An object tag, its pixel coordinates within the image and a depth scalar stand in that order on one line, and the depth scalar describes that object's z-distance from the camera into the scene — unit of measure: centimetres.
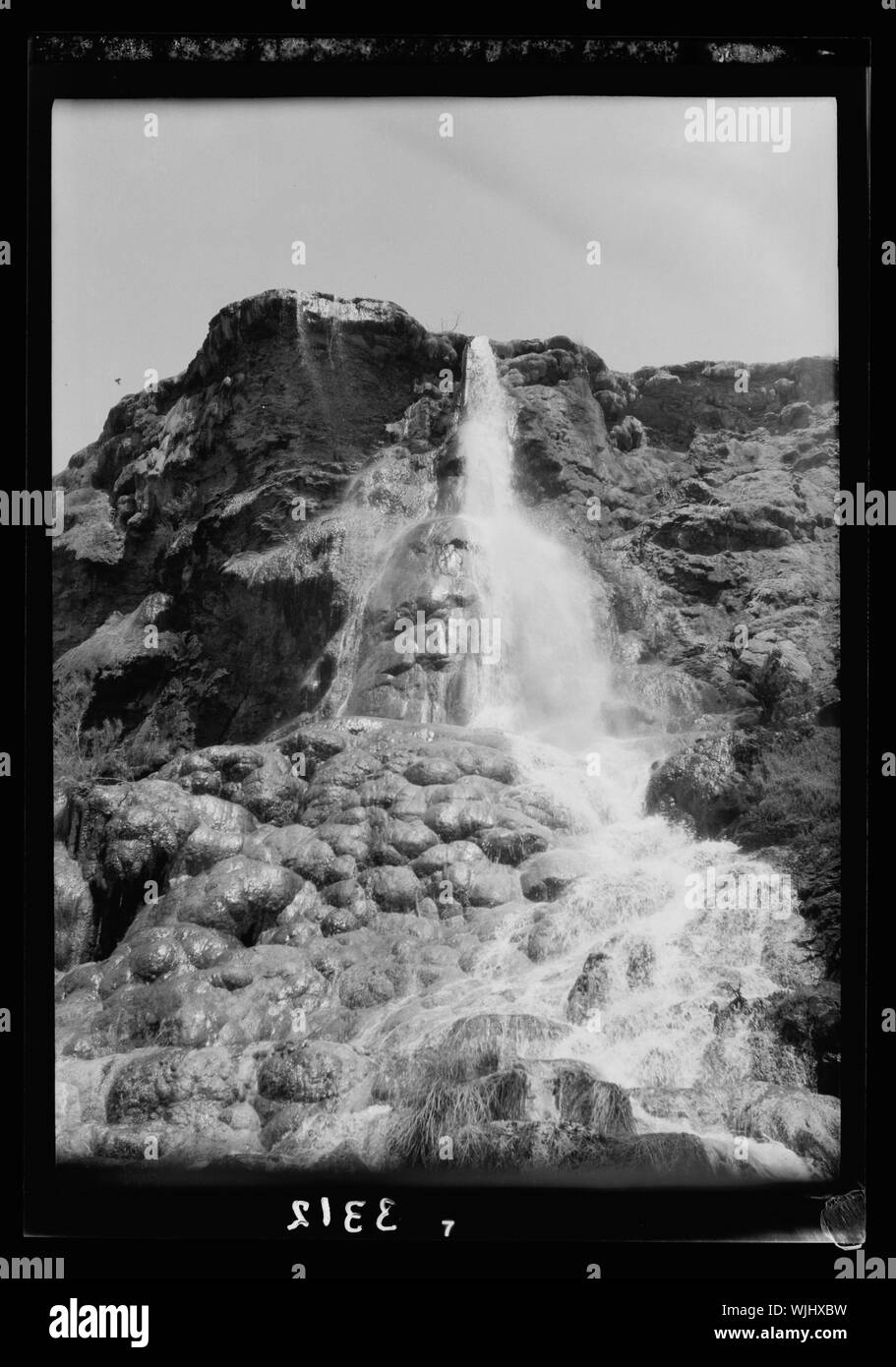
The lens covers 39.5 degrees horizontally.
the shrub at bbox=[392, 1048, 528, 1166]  643
